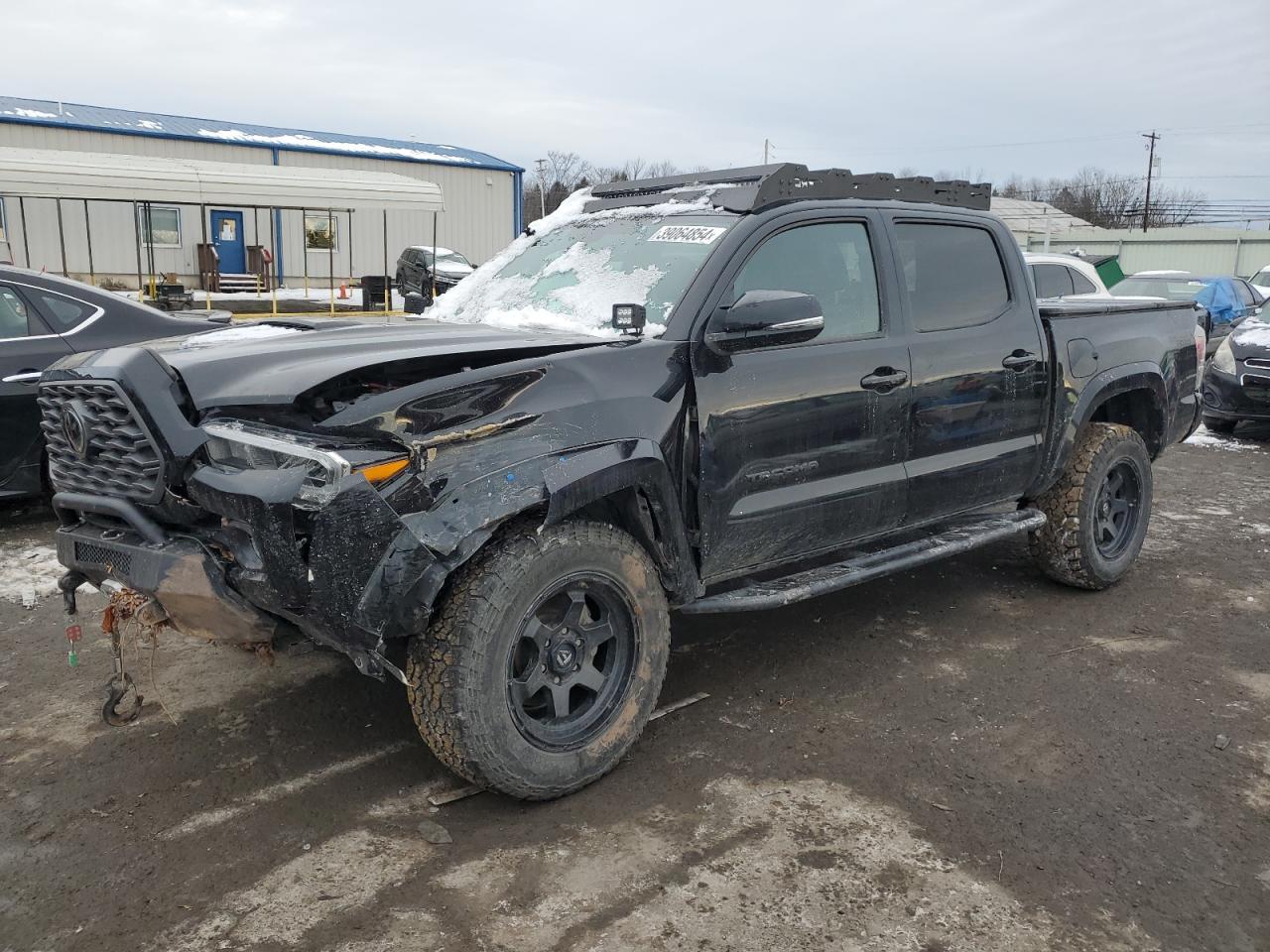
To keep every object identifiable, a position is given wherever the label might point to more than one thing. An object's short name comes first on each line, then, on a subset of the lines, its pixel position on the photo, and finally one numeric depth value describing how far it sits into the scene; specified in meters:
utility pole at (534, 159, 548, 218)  57.69
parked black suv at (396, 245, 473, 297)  22.97
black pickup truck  2.85
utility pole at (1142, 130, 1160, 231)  67.75
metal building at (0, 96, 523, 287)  24.66
